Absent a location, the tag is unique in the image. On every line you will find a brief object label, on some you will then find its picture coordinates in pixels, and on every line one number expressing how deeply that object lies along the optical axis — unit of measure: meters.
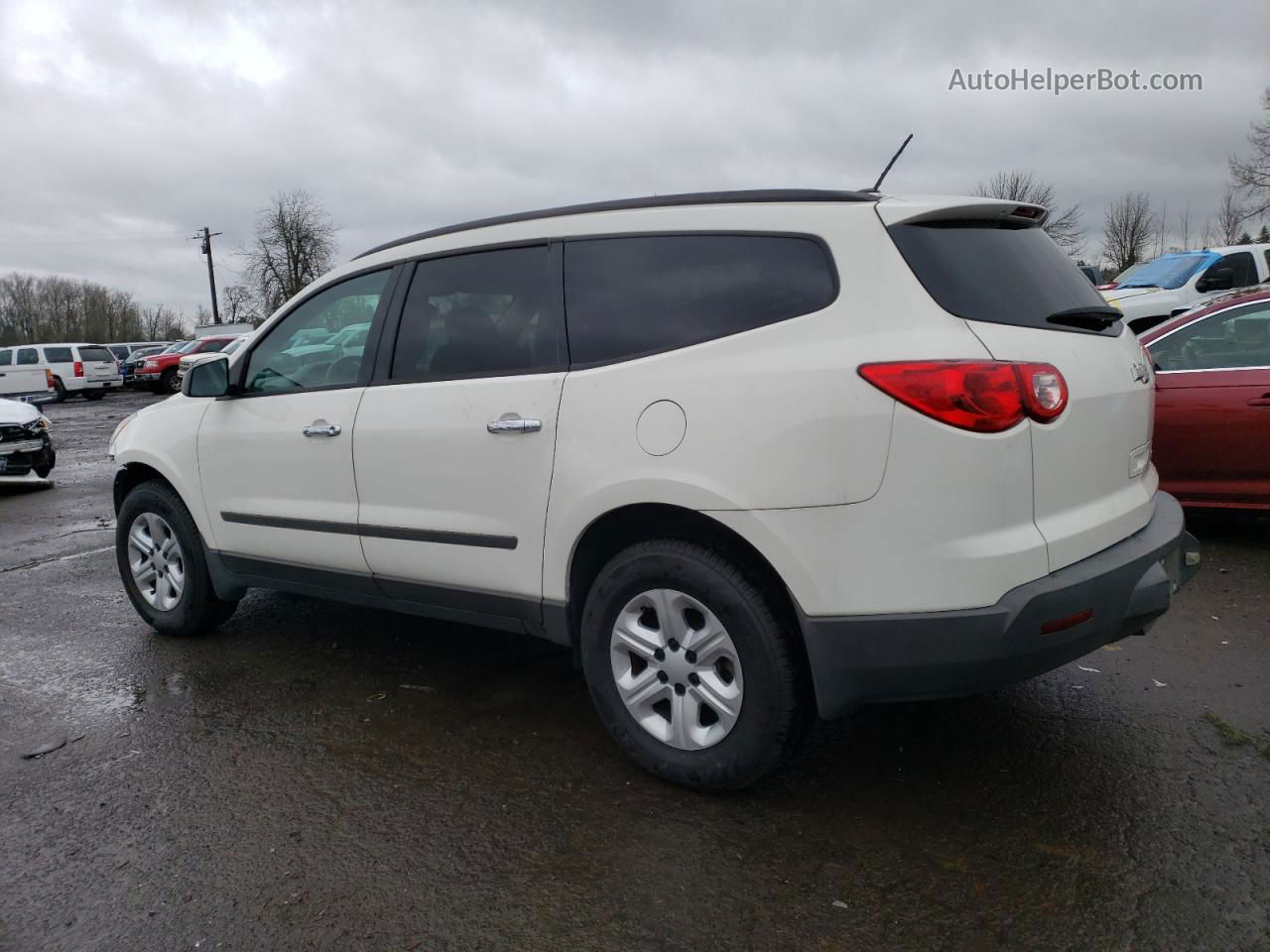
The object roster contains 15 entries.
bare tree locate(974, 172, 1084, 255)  44.53
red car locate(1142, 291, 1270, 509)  5.71
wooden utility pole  61.62
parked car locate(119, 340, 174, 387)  33.28
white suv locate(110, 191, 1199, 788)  2.62
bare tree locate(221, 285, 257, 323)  59.12
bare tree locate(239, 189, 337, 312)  57.62
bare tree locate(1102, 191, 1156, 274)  47.38
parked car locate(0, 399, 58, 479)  10.55
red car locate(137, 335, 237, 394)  31.06
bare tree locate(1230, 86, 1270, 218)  33.94
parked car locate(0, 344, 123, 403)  30.58
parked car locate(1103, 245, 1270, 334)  11.98
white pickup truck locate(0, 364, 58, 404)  26.76
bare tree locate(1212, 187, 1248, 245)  42.91
